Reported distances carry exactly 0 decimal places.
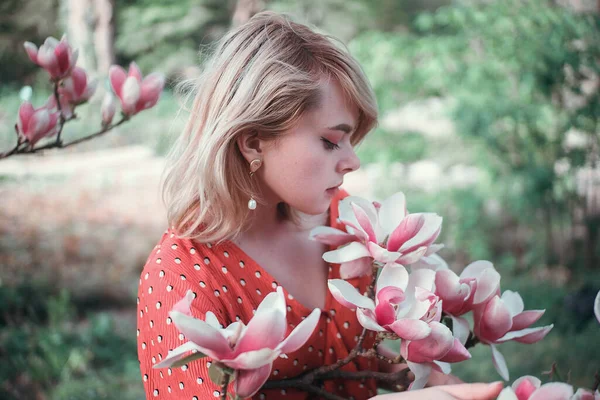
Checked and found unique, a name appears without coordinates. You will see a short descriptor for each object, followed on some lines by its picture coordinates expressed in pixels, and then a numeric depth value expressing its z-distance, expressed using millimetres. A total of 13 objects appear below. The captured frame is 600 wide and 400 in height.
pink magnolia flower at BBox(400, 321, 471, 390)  756
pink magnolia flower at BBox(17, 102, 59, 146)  1061
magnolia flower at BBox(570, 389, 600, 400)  686
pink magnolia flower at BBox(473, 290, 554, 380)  830
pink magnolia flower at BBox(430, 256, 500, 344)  832
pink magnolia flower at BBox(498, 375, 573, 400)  649
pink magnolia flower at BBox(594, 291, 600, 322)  751
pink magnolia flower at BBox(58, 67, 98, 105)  1144
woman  1074
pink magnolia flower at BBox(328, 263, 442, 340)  754
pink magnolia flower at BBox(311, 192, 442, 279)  858
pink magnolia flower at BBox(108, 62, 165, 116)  1171
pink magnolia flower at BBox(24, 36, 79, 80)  1090
